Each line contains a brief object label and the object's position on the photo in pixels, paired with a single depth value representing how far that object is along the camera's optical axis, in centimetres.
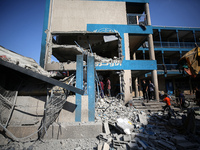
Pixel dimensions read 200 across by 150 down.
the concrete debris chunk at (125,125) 374
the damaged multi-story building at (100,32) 895
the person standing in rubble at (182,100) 730
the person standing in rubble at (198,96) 662
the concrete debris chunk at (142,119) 487
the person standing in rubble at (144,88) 881
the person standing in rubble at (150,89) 841
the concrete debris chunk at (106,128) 378
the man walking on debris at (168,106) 557
